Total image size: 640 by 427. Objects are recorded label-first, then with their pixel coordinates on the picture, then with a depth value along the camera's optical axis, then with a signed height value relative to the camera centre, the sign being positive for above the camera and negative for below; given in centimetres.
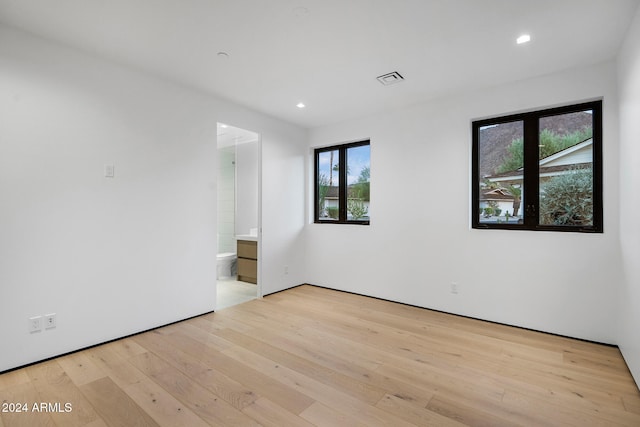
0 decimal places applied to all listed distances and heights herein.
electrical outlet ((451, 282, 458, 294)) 360 -85
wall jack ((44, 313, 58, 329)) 246 -87
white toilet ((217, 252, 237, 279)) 555 -94
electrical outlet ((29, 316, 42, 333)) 239 -87
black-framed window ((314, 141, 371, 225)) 461 +50
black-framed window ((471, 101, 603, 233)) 295 +48
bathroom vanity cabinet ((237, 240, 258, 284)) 502 -77
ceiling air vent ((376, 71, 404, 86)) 308 +142
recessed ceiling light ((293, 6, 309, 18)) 209 +141
